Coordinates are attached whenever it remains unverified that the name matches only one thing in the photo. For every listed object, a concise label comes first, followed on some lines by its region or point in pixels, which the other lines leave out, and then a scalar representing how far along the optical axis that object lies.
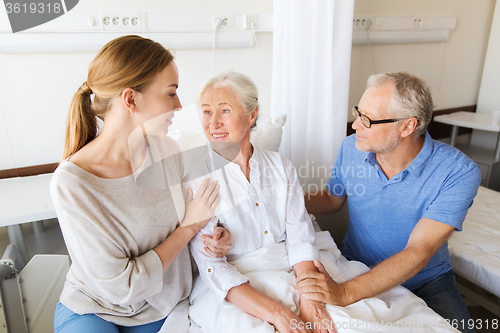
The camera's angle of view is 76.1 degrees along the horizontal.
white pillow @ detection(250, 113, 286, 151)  1.61
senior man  1.21
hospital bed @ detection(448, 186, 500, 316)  1.48
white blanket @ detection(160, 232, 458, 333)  1.02
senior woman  1.08
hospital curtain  1.69
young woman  0.95
